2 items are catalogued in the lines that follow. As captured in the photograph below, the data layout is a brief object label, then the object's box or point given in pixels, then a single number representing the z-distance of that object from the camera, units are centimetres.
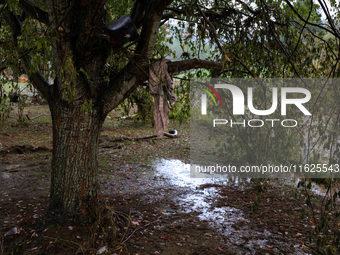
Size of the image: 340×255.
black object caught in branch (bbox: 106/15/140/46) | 374
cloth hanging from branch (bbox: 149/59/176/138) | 409
